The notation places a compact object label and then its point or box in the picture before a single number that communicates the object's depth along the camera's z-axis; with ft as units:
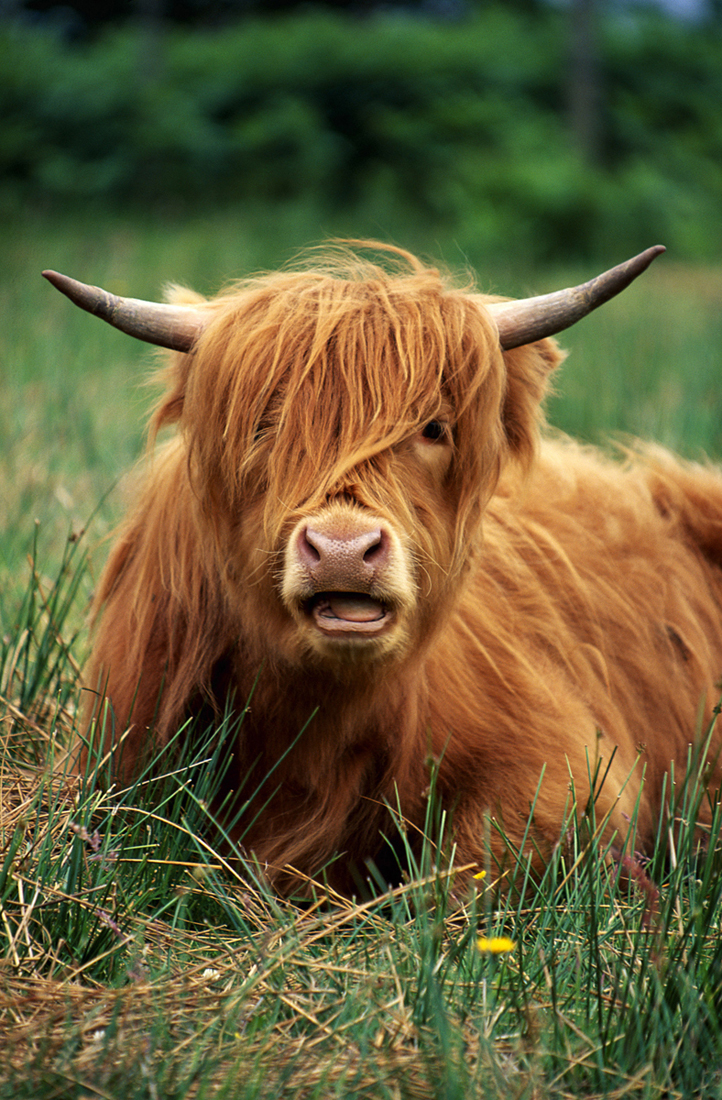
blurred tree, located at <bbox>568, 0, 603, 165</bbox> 98.23
